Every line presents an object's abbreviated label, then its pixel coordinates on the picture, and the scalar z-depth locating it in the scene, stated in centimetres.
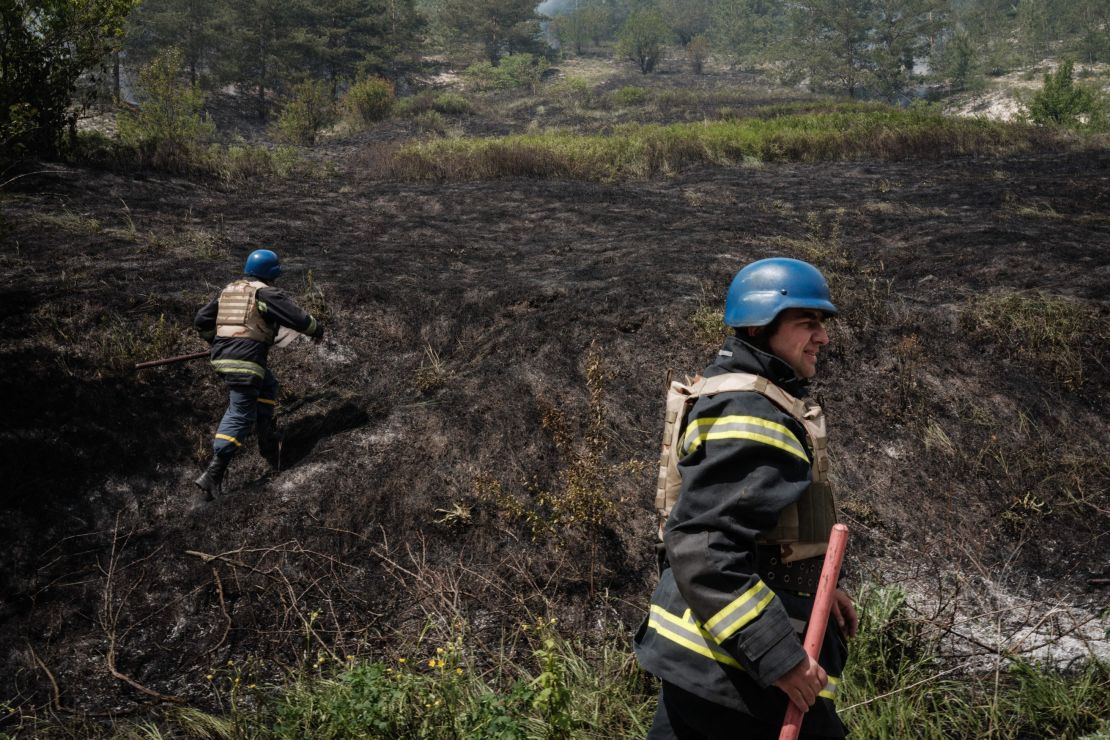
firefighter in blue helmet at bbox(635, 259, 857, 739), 149
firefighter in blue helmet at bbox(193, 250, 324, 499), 470
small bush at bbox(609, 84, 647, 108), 2758
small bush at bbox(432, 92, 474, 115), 2358
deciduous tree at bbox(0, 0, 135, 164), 887
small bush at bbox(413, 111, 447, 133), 1892
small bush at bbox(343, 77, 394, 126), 2072
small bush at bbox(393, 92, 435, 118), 2172
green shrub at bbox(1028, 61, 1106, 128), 2175
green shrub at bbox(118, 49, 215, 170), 1083
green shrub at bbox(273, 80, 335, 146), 1747
